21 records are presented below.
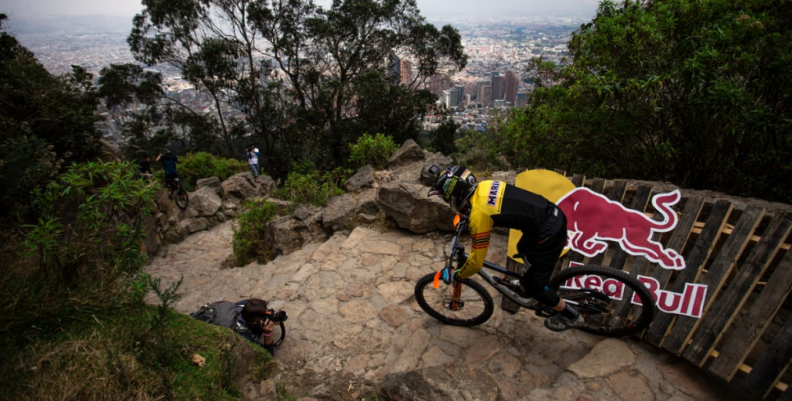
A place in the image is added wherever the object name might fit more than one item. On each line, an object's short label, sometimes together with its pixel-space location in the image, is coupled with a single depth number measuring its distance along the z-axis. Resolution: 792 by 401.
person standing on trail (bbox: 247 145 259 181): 12.20
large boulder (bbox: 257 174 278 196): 13.33
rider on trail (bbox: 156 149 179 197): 10.13
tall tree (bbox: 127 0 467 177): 17.28
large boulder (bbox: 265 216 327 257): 7.14
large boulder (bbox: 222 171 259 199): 12.16
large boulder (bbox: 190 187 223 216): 10.82
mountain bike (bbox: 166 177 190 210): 10.52
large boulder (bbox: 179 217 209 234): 10.37
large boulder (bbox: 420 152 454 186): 6.79
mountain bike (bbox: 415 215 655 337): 3.07
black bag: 3.93
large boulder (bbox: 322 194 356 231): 7.00
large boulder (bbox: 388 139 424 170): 9.18
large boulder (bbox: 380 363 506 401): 2.77
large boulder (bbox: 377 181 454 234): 5.77
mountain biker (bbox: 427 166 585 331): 2.94
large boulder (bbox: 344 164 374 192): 8.55
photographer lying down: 3.86
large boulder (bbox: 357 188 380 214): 6.91
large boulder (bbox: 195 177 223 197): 12.42
